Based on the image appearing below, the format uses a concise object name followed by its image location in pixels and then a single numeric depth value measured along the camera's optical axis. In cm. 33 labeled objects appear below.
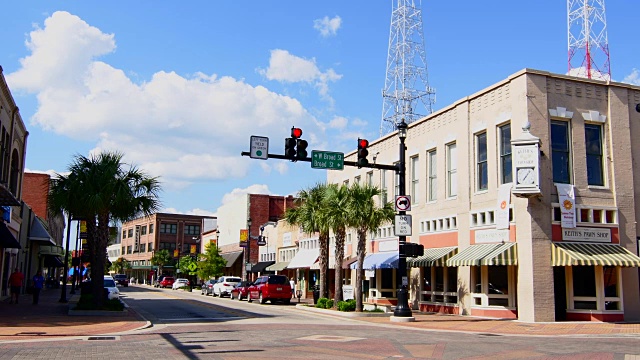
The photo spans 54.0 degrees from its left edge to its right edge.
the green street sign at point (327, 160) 2265
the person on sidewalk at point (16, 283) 2986
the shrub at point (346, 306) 2878
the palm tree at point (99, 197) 2592
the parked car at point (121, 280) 8138
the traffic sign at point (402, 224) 2497
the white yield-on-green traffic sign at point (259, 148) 2106
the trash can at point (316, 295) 3583
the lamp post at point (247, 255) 5679
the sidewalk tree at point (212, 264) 6525
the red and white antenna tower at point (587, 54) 3444
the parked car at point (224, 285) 4959
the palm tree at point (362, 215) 2858
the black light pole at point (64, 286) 3296
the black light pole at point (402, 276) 2439
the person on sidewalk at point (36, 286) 3118
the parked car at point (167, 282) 8025
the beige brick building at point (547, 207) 2412
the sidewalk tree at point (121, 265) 12205
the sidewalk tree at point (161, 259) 10094
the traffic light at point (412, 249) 2398
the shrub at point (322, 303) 3166
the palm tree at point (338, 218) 2945
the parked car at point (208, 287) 5402
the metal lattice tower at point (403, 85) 4981
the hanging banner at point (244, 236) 5833
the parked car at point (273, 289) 3881
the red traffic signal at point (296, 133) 2088
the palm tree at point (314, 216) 3269
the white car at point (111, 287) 3713
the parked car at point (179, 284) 7031
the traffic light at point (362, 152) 2266
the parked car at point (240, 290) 4435
